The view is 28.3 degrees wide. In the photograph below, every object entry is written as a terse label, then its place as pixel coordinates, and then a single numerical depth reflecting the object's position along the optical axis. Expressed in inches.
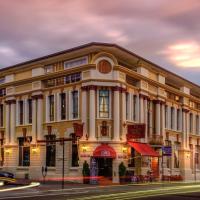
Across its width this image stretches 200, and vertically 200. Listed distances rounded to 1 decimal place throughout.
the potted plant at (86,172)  1560.2
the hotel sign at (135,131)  1621.5
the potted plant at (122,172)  1595.2
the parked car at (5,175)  1403.4
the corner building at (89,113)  1611.8
